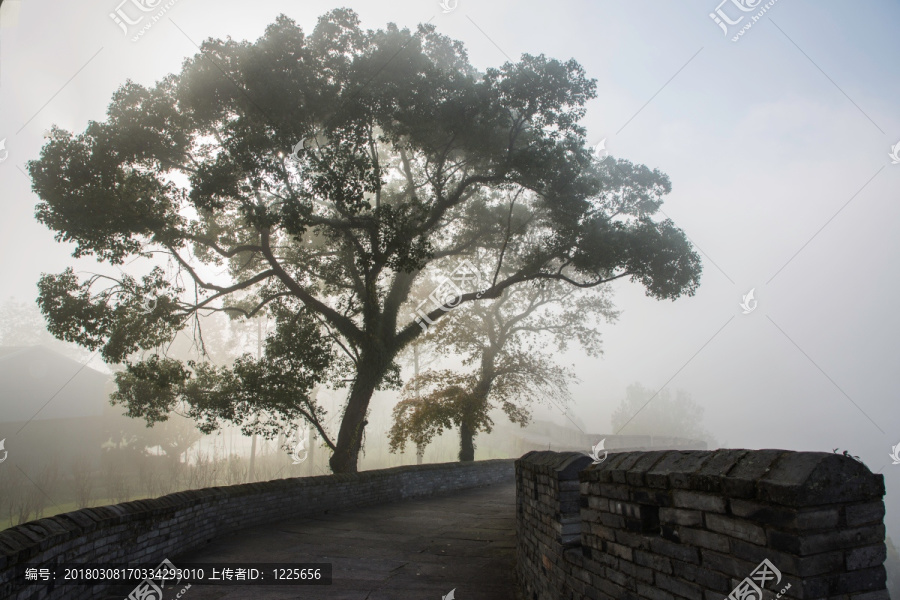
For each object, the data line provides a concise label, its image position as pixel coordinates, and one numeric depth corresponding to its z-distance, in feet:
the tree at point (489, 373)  65.00
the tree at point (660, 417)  279.28
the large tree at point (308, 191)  36.24
